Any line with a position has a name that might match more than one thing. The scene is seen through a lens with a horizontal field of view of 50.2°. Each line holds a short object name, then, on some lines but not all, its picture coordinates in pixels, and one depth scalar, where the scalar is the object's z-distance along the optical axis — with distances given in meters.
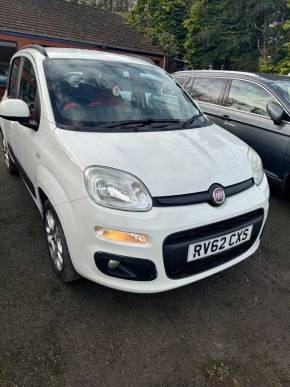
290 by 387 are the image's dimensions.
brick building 13.45
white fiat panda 1.86
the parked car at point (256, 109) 3.88
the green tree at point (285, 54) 16.17
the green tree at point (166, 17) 20.02
